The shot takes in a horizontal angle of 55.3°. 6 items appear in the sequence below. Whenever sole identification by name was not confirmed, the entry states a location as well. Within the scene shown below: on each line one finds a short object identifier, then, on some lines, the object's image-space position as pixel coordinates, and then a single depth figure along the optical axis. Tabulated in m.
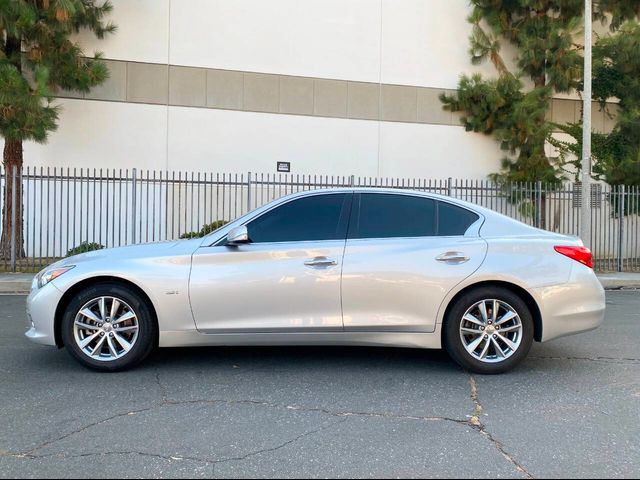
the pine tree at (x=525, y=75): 16.97
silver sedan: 5.12
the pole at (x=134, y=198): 13.81
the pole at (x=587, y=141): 13.78
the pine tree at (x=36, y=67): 12.41
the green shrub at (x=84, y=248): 12.98
